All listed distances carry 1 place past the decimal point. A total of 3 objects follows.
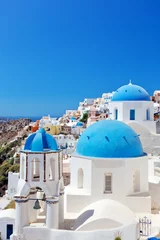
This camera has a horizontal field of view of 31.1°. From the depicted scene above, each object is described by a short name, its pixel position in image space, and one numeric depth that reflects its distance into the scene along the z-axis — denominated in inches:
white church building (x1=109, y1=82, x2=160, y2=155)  822.5
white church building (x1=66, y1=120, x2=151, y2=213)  496.4
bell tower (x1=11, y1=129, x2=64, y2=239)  439.8
